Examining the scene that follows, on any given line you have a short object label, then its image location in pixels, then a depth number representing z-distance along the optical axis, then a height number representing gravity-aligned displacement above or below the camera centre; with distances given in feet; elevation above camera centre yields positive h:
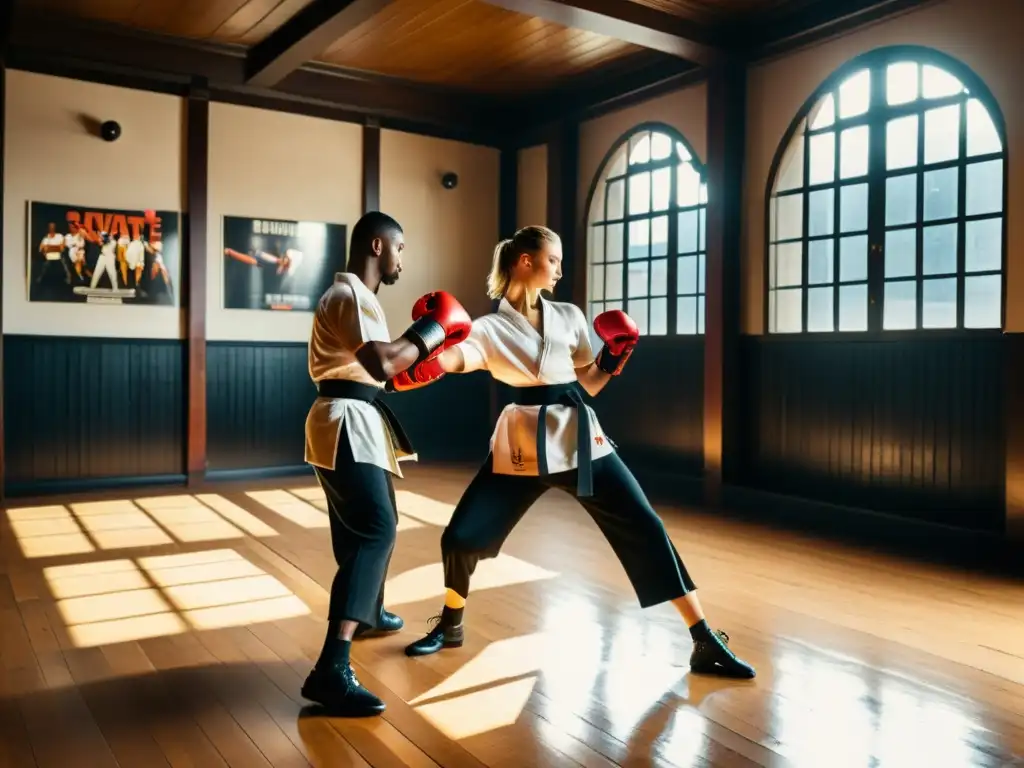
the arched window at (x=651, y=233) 21.26 +3.51
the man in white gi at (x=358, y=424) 7.76 -0.47
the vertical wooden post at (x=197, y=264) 21.29 +2.56
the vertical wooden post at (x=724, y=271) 19.42 +2.24
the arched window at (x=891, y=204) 15.44 +3.21
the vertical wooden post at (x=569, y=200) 24.34 +4.69
